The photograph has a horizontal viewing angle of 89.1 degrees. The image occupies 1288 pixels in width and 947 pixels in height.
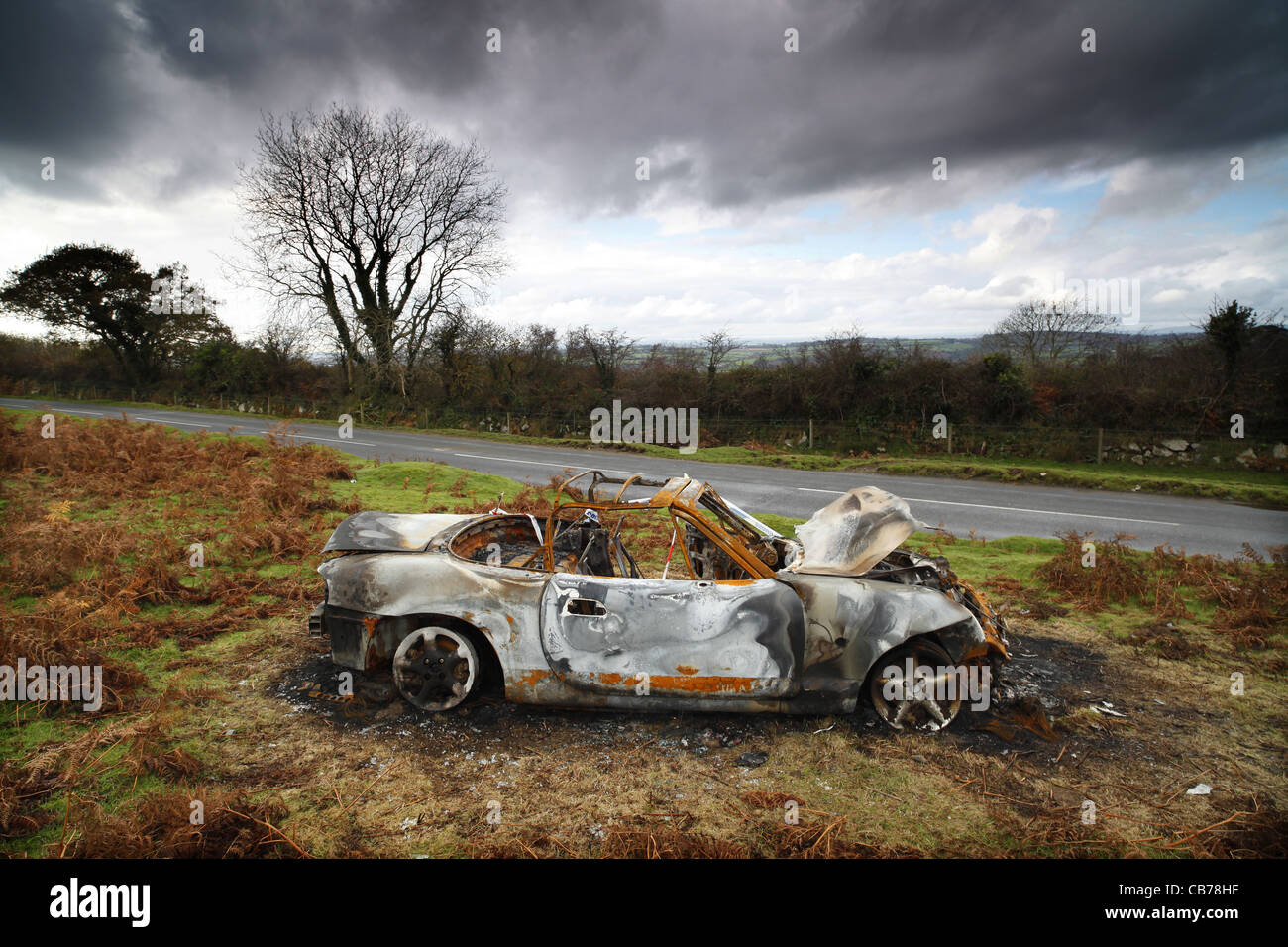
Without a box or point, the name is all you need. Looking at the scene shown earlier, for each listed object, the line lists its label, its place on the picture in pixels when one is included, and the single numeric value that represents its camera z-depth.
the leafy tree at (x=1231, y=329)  16.30
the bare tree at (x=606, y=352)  24.69
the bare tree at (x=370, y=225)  27.06
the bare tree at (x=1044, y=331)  25.18
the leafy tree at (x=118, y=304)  34.19
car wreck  4.04
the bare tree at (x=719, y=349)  23.28
